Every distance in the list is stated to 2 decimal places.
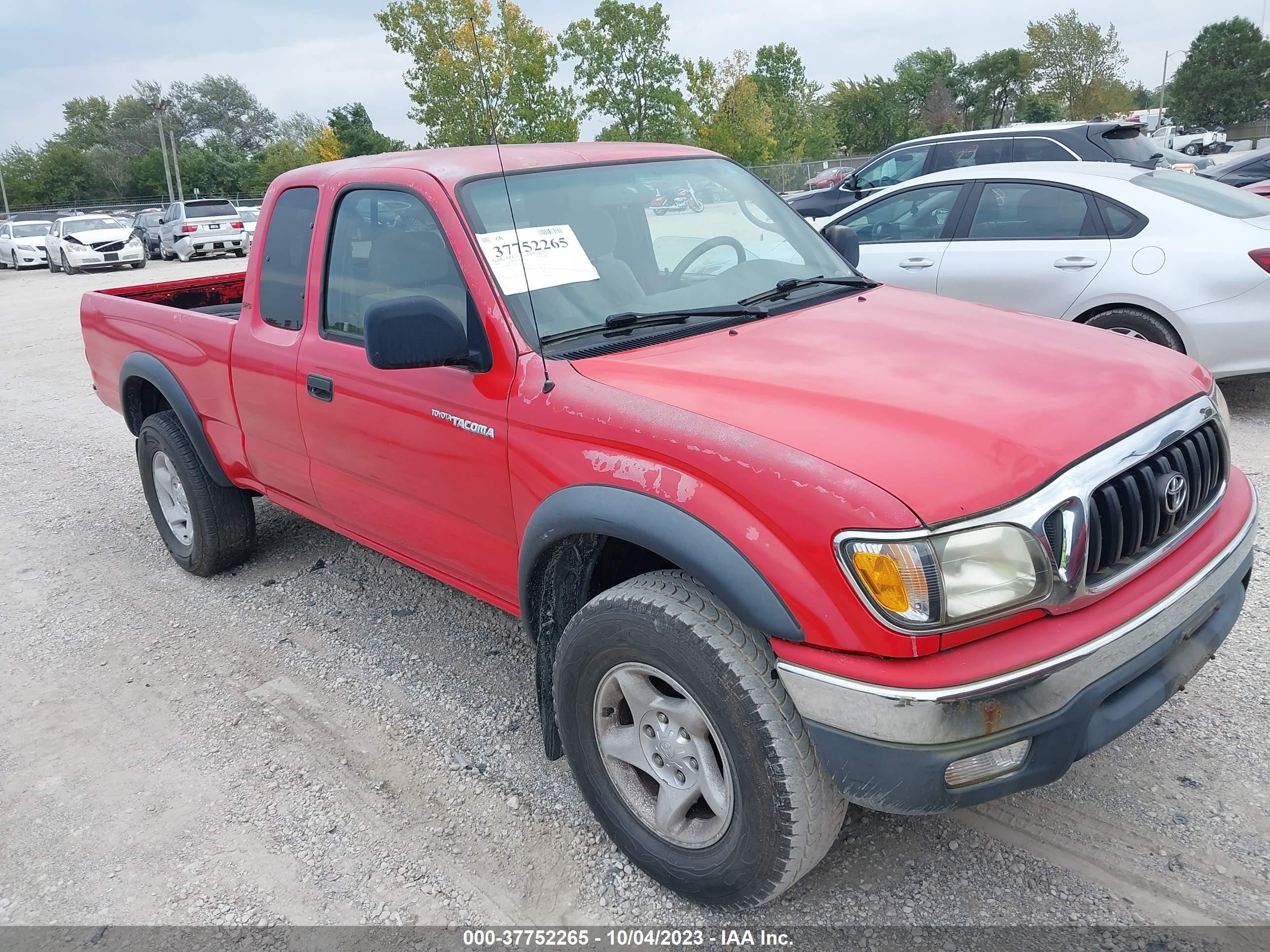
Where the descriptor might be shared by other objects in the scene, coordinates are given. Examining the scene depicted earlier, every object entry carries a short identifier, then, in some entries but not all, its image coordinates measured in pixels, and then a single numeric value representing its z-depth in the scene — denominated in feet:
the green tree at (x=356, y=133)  166.20
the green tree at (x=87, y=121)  271.08
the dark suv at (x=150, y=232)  90.58
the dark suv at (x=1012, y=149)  29.58
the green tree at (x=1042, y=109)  194.49
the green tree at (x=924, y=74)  228.84
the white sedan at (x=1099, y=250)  18.44
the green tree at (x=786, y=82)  193.06
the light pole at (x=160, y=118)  172.14
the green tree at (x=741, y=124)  128.98
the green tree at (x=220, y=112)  304.71
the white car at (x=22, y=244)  90.33
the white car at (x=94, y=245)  80.23
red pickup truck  6.61
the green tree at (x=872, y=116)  210.18
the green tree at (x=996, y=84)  229.04
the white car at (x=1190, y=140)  132.13
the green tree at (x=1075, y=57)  206.90
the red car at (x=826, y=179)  106.83
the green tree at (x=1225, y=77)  231.91
